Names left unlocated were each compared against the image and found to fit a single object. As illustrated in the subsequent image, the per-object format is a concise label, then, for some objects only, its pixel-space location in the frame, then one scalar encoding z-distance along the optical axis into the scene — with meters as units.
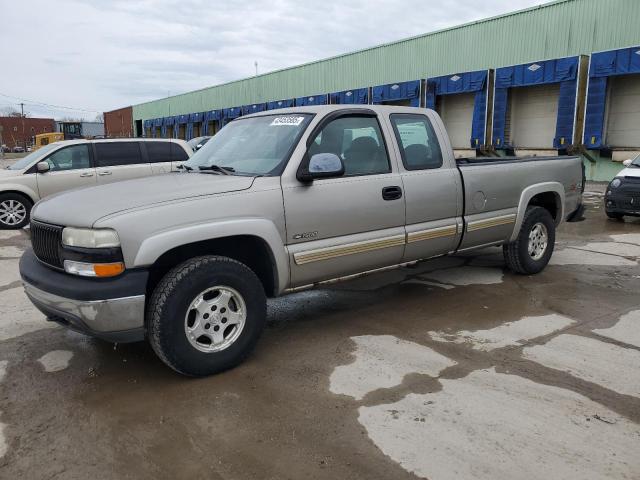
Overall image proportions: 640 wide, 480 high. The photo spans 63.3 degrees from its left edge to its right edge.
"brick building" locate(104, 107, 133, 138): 56.21
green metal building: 16.48
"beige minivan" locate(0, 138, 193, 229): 9.64
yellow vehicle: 39.91
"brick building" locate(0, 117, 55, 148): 71.75
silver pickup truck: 3.21
